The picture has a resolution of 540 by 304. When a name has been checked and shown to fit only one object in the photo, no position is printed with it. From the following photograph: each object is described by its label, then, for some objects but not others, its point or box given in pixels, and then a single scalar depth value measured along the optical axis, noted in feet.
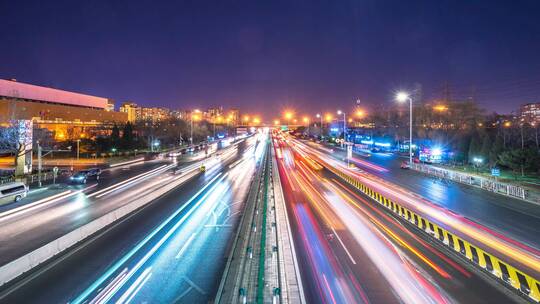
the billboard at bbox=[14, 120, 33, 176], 133.80
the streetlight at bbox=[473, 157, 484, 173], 148.20
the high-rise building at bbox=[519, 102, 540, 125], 234.46
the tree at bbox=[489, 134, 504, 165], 142.72
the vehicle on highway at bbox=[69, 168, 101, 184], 114.52
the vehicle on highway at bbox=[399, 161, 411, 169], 157.18
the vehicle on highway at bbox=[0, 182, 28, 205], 81.82
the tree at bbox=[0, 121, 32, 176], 132.57
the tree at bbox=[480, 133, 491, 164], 151.64
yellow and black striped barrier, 37.32
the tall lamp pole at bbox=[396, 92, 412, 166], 150.20
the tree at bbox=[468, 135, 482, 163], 159.22
